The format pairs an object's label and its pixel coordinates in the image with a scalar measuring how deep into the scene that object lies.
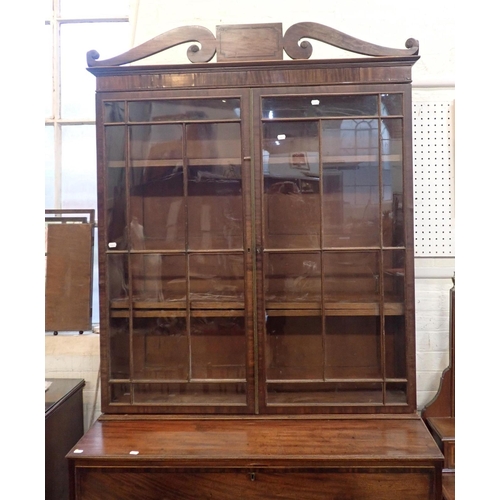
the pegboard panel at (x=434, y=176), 1.83
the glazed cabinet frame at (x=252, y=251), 1.52
